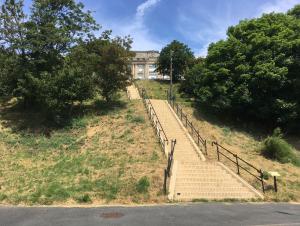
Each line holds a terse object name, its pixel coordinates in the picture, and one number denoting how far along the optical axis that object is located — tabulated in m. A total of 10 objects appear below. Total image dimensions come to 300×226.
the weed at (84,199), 9.81
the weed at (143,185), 10.42
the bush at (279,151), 14.15
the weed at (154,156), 12.59
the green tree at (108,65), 18.09
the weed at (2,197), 10.11
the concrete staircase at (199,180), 10.43
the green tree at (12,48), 17.58
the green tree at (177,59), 31.28
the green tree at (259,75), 17.83
